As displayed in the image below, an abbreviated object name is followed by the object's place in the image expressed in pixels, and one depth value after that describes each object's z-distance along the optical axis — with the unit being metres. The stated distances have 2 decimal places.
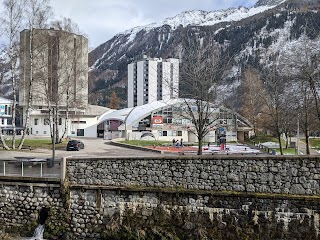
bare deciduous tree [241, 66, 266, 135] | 54.59
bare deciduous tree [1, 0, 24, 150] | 25.70
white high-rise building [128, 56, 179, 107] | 128.75
